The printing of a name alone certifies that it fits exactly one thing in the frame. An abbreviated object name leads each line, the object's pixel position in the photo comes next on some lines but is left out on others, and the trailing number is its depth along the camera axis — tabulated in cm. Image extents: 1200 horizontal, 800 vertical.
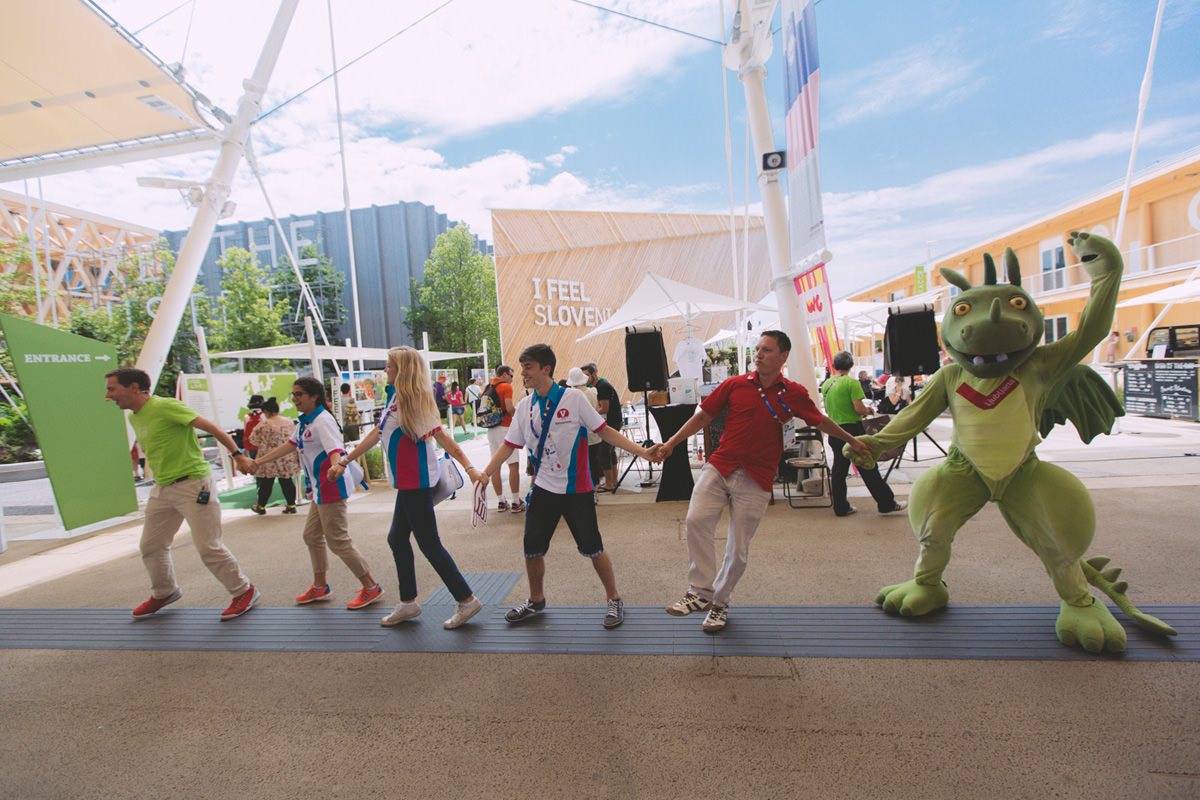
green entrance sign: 627
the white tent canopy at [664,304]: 946
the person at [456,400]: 1620
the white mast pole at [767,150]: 698
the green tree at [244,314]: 2666
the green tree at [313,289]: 3428
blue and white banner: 588
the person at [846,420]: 580
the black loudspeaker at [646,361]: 802
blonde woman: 366
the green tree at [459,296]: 3428
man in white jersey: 351
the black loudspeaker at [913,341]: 644
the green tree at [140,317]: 2106
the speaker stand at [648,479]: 802
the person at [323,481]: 414
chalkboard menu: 1012
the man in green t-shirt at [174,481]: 415
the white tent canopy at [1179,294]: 1016
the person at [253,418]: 764
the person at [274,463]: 730
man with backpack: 685
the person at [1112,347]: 1317
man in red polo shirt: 335
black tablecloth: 669
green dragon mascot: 298
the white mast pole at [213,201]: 899
